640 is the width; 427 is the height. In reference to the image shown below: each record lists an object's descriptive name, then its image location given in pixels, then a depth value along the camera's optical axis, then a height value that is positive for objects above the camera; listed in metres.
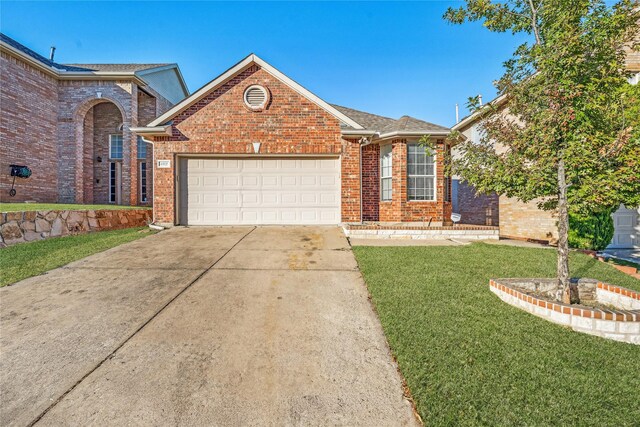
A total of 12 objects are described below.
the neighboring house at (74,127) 11.89 +4.28
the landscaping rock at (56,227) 7.69 -0.46
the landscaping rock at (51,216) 7.56 -0.13
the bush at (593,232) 7.48 -0.58
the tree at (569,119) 3.31 +1.22
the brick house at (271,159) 9.08 +1.82
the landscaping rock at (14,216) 6.78 -0.12
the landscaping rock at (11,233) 6.65 -0.54
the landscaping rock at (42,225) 7.36 -0.39
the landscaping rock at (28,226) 7.05 -0.39
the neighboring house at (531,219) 8.66 -0.26
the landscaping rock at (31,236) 7.08 -0.67
